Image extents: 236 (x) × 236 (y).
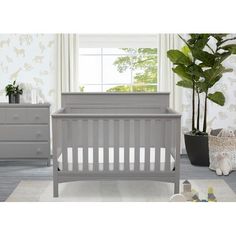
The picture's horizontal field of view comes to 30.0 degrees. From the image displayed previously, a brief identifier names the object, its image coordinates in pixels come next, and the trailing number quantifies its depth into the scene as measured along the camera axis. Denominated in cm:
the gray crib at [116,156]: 344
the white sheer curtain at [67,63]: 543
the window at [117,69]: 565
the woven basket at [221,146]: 466
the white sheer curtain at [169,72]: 547
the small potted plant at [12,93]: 516
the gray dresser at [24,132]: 497
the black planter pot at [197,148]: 491
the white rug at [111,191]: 362
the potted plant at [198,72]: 468
